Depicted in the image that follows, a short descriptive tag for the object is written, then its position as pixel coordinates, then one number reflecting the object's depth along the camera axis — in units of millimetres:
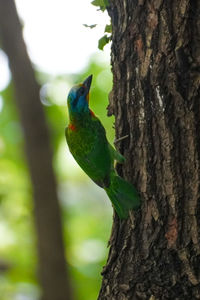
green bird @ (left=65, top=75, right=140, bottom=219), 5996
